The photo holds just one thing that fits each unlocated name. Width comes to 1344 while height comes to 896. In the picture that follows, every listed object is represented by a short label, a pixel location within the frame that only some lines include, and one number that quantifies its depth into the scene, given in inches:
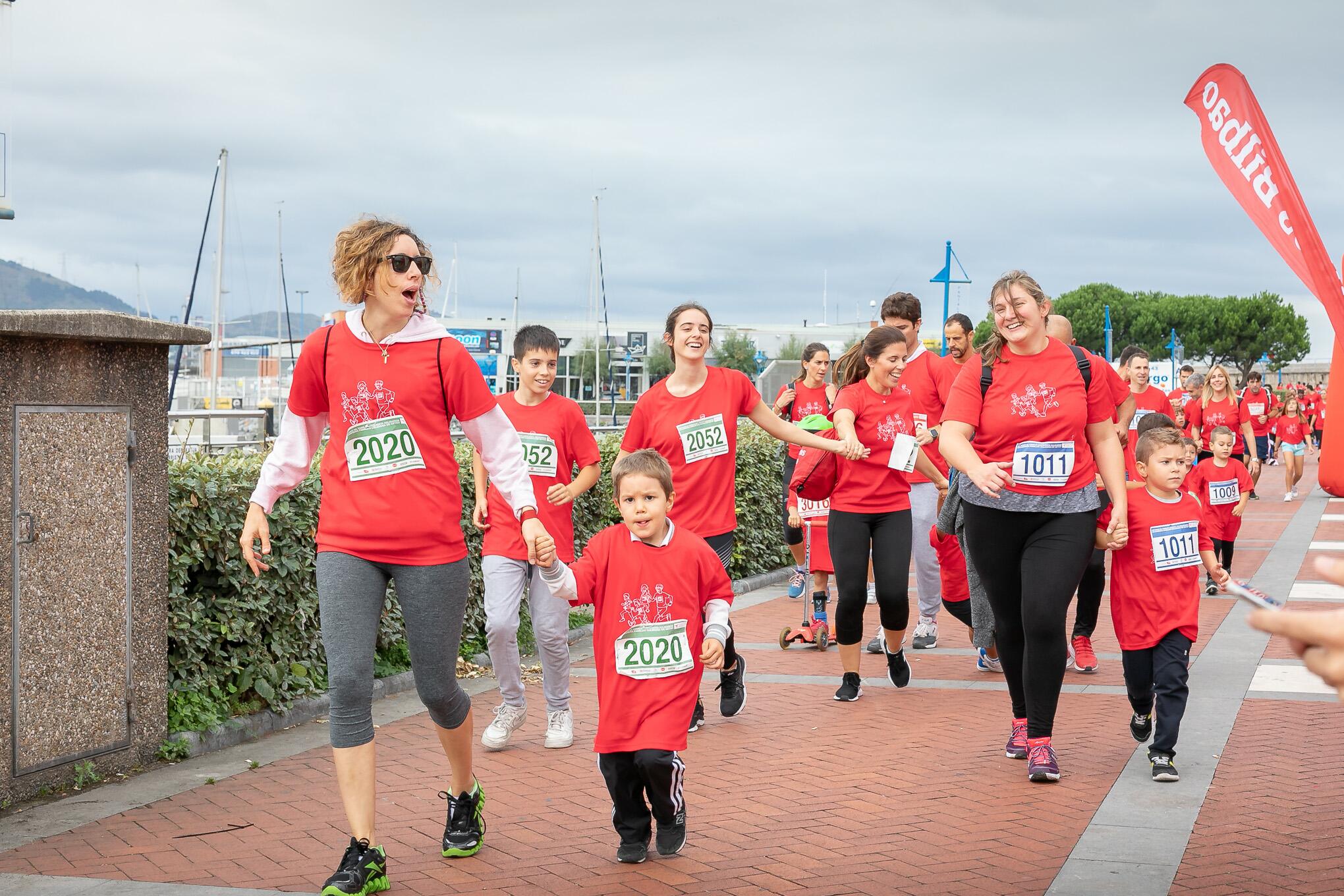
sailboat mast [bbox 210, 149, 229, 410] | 1642.5
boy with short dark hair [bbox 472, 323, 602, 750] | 258.7
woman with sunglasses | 174.4
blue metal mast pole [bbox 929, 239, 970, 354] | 871.1
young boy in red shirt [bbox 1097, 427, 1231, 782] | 229.1
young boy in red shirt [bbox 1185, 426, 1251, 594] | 449.4
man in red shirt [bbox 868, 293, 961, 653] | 323.0
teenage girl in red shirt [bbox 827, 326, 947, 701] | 293.4
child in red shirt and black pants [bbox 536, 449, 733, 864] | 181.9
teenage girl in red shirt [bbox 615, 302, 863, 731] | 261.7
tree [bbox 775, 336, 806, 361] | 3366.1
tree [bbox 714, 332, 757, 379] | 3592.5
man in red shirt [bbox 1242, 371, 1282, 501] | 832.9
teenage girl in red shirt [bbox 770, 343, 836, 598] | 448.5
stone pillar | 218.1
